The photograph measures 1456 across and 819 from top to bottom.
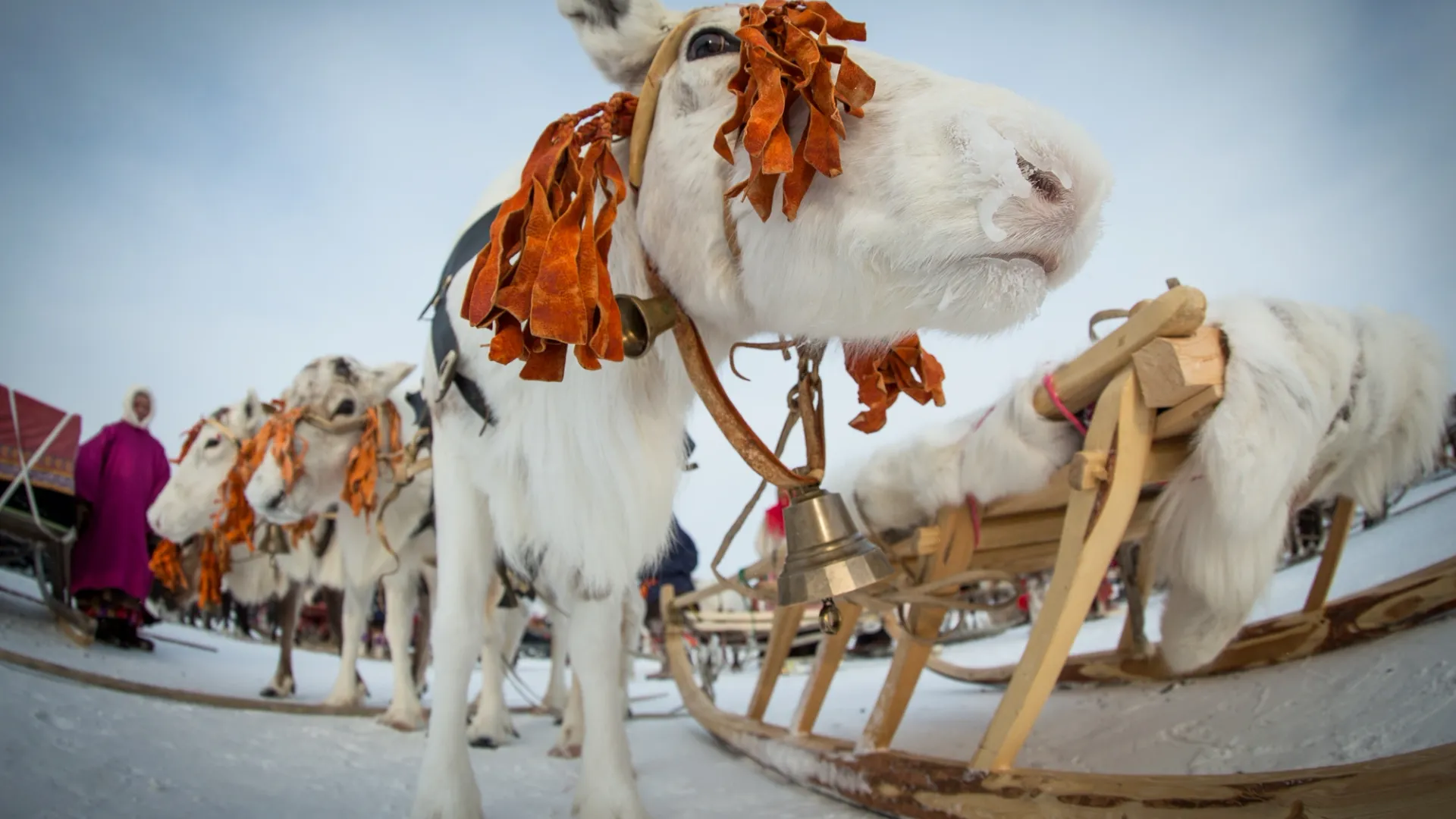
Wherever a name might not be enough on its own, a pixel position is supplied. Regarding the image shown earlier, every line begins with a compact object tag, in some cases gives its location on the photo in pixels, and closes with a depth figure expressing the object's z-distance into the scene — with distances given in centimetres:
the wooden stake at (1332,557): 218
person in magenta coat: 336
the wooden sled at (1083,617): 90
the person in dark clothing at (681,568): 455
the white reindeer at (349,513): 309
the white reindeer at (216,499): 382
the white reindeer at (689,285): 88
